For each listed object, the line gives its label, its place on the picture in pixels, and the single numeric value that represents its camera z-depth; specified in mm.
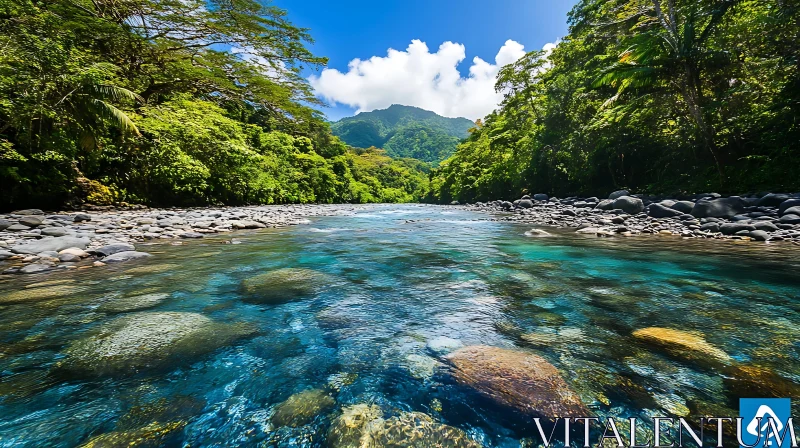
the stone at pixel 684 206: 9219
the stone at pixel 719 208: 8094
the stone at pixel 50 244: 4875
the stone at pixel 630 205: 10859
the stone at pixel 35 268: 4000
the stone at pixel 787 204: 7277
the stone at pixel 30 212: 9552
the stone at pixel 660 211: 9253
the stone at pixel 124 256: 4677
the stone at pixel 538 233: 8061
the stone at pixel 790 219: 6672
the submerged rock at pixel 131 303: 2787
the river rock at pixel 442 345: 2110
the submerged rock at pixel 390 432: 1305
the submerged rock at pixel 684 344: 1930
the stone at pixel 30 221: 7371
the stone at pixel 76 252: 4770
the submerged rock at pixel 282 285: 3250
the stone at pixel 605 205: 12189
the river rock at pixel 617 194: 13671
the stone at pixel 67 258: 4648
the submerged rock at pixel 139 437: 1267
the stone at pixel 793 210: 6922
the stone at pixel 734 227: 6790
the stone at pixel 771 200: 7836
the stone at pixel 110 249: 4941
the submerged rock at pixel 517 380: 1513
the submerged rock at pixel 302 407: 1449
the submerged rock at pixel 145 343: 1882
